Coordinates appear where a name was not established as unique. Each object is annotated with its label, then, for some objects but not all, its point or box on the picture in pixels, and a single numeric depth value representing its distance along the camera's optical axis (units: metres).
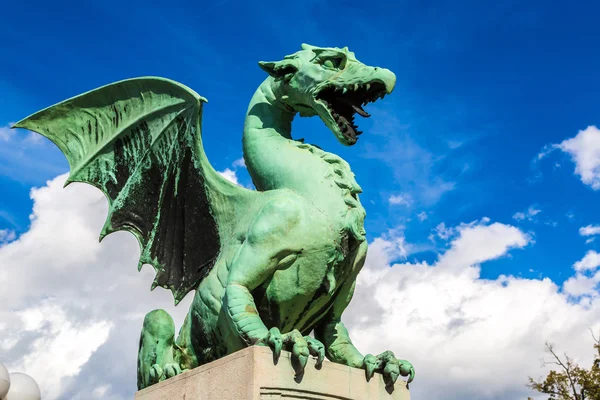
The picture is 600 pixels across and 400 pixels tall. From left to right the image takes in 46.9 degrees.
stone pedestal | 4.42
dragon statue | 5.16
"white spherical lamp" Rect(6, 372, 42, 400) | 14.41
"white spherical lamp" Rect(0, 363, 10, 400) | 13.86
